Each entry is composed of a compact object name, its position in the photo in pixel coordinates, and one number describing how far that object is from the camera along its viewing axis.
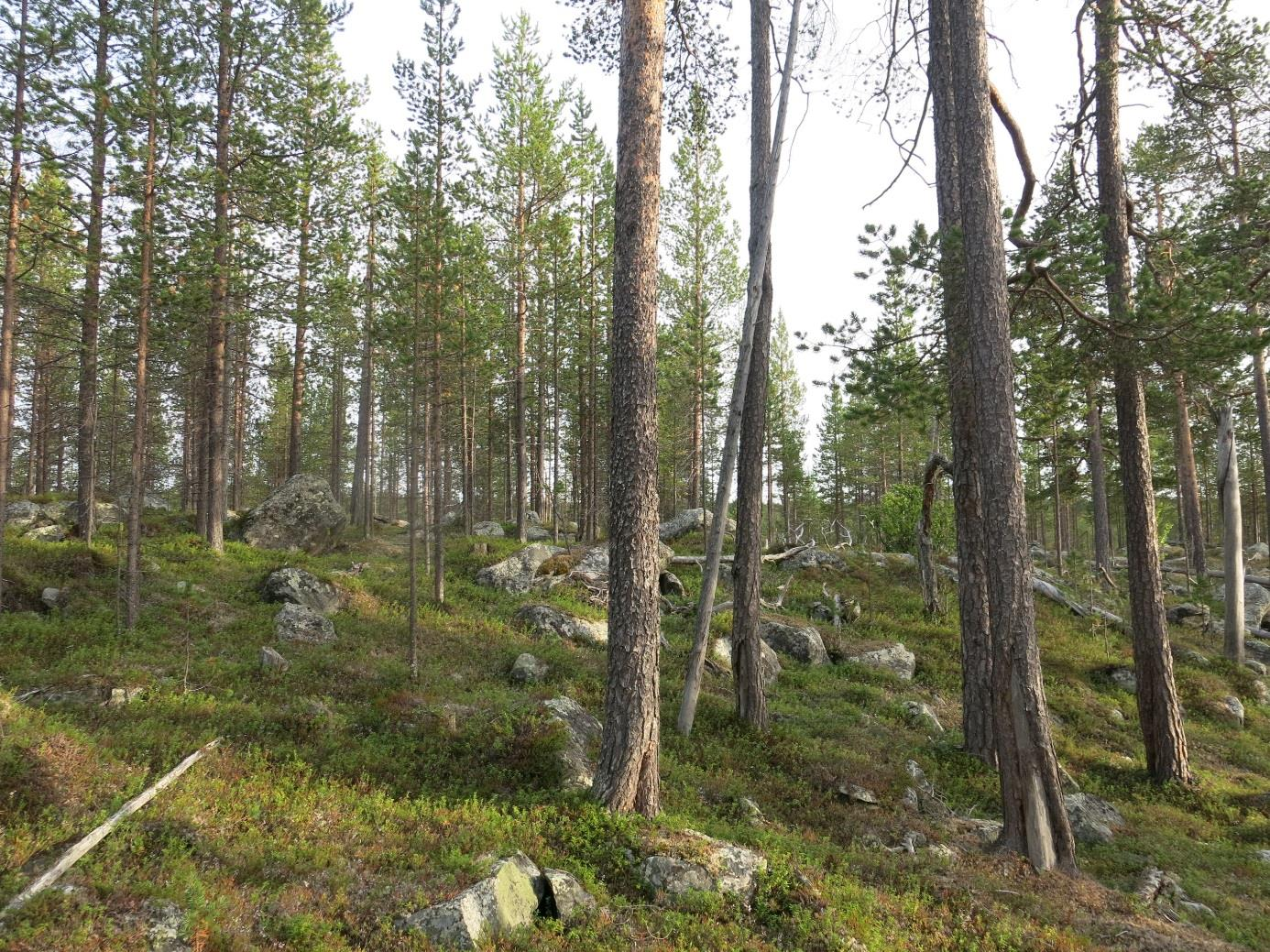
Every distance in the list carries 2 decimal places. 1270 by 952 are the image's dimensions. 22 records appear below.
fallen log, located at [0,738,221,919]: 4.31
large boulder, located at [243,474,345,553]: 18.70
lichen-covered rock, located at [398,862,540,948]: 4.72
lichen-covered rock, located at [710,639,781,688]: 13.56
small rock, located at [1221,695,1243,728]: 13.16
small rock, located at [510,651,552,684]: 11.80
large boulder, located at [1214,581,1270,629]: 18.75
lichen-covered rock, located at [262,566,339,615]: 13.67
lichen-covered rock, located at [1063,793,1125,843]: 8.17
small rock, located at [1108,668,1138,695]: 14.45
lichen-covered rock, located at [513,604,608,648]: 14.70
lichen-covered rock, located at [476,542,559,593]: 17.85
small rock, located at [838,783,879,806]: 8.51
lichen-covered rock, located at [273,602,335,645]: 12.22
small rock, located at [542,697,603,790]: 7.77
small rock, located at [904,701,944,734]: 11.66
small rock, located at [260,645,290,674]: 10.50
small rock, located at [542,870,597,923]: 5.23
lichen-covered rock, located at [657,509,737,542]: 24.66
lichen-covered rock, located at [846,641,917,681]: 14.54
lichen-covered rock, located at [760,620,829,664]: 14.92
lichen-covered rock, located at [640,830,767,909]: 5.61
